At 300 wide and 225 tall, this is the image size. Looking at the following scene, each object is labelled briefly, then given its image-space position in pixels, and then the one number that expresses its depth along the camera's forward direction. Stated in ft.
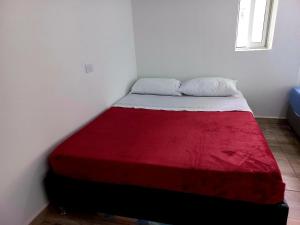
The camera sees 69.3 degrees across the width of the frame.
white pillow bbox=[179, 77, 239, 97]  9.07
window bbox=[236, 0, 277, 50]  9.39
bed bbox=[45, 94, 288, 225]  4.47
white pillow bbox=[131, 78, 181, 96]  9.84
